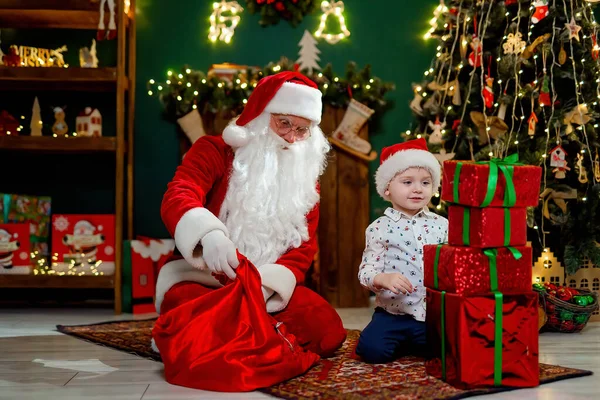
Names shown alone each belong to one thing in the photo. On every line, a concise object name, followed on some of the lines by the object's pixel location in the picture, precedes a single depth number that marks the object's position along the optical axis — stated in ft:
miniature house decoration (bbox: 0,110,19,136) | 13.37
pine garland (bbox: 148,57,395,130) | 13.28
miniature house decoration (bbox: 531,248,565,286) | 11.46
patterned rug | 6.44
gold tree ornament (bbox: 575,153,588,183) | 11.38
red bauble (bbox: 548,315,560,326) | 10.48
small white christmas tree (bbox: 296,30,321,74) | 14.61
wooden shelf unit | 12.71
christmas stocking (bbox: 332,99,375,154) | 13.57
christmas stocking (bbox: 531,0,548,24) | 11.42
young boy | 8.28
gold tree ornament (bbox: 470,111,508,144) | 11.84
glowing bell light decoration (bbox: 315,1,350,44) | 14.65
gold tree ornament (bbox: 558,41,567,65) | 11.47
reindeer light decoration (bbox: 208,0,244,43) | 14.53
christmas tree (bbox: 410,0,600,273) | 11.40
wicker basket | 10.41
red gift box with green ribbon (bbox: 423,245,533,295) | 6.70
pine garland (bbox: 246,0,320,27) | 14.55
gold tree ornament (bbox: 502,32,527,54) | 11.75
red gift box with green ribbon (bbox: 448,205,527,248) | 6.66
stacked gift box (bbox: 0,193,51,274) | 12.69
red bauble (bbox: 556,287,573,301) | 10.56
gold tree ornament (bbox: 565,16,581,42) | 11.34
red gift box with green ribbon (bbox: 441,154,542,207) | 6.58
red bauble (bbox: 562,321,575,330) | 10.45
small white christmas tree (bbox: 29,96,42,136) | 13.19
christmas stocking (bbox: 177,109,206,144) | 13.60
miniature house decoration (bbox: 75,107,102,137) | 13.24
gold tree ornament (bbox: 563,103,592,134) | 11.28
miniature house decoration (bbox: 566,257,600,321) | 11.61
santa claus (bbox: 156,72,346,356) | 8.25
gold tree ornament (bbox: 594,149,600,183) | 11.47
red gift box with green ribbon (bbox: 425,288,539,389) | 6.62
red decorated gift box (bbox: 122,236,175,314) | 12.82
